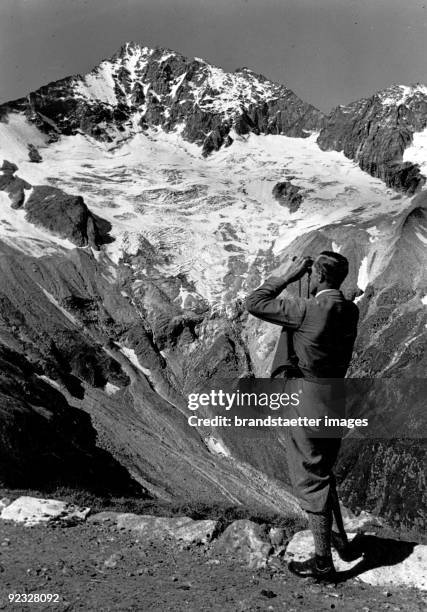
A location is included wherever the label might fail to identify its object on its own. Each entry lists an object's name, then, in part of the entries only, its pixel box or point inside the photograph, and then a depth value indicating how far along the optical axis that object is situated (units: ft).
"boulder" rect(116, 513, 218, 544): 30.22
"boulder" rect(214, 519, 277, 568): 27.61
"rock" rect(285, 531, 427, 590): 24.39
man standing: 22.85
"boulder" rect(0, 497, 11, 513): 35.56
